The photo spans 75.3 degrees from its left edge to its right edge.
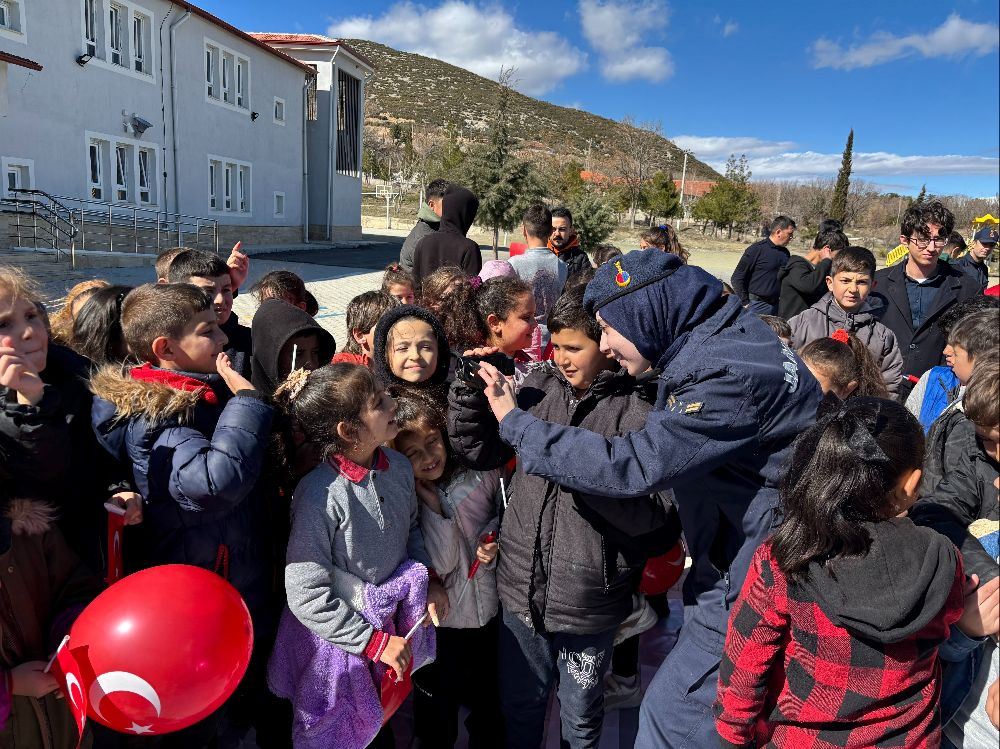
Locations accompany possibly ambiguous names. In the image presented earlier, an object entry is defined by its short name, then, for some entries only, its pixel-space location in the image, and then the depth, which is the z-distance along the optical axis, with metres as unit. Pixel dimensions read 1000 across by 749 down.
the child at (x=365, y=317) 3.15
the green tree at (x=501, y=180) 24.47
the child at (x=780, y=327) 3.46
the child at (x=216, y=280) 3.11
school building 16.62
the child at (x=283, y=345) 2.92
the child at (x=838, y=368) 2.71
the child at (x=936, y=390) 3.21
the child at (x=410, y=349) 2.47
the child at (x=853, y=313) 3.89
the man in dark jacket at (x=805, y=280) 5.77
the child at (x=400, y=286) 3.77
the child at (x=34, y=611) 1.72
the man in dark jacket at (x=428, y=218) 5.19
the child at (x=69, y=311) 2.58
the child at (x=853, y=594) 1.46
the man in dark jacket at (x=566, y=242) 6.01
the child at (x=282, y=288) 3.50
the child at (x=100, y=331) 2.43
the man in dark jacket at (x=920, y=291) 4.27
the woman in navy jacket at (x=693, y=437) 1.63
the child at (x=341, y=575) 2.00
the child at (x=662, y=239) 5.48
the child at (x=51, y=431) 1.65
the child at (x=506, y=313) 2.99
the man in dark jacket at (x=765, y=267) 6.98
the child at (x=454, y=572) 2.38
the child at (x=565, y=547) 2.10
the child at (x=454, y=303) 3.09
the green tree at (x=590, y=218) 29.25
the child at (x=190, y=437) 1.88
